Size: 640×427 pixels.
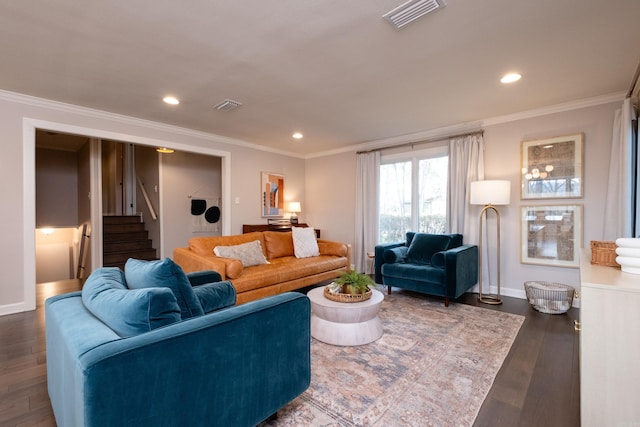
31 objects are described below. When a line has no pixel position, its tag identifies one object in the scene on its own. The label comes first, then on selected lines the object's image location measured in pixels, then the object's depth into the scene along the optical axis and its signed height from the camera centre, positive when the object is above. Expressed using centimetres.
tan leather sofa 313 -69
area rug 166 -116
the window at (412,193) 458 +31
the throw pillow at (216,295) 188 -56
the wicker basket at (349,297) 256 -76
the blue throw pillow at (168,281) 143 -35
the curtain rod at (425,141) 413 +112
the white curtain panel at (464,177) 409 +49
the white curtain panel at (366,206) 524 +10
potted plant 263 -65
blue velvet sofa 99 -57
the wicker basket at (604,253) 164 -24
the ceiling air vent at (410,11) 181 +129
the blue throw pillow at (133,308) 116 -41
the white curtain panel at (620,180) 296 +33
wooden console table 516 -28
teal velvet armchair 347 -70
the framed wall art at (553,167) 345 +54
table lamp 582 +9
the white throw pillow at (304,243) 442 -49
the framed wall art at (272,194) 555 +34
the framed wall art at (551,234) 348 -29
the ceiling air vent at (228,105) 340 +128
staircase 557 -60
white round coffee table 249 -97
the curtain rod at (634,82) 265 +126
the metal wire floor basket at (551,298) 324 -98
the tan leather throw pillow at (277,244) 435 -50
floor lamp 356 +19
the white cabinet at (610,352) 124 -61
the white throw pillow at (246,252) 353 -51
